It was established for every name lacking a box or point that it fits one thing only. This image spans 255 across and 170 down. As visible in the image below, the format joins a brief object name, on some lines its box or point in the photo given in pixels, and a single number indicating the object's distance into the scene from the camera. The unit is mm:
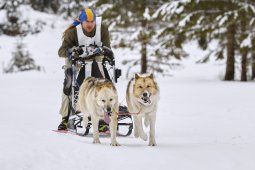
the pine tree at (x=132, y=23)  45500
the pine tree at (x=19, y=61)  54187
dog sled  15680
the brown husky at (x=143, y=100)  13547
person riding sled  15812
